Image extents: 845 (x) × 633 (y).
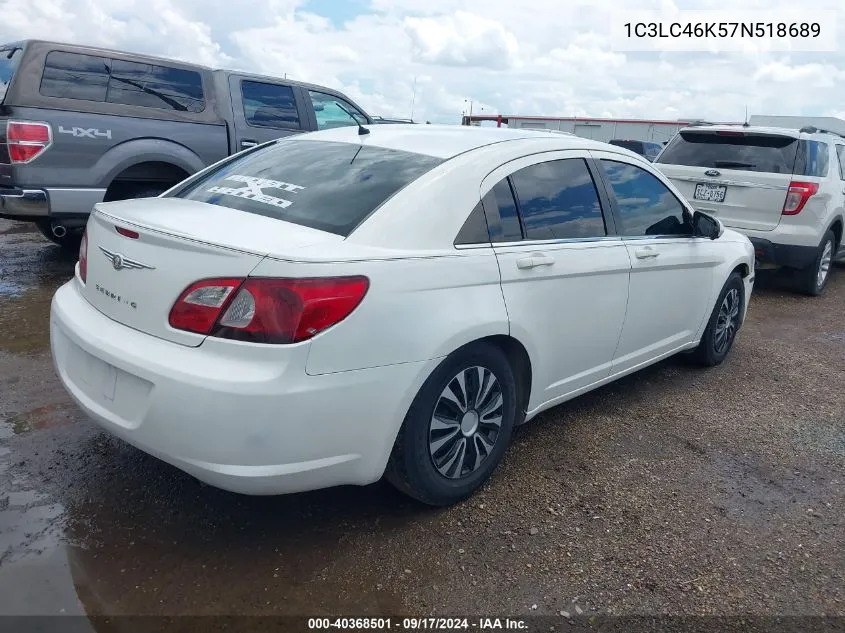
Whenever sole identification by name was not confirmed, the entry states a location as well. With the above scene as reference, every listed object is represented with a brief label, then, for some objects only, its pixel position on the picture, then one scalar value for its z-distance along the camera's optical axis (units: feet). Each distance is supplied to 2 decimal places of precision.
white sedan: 7.59
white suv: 23.03
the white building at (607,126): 84.38
